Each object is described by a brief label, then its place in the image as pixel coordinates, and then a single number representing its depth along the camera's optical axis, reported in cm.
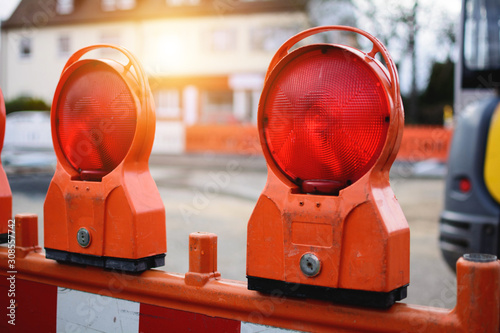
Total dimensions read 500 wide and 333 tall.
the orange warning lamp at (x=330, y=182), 150
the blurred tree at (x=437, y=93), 2819
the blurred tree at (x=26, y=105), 3127
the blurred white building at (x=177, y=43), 3145
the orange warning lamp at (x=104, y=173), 188
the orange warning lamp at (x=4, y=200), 231
